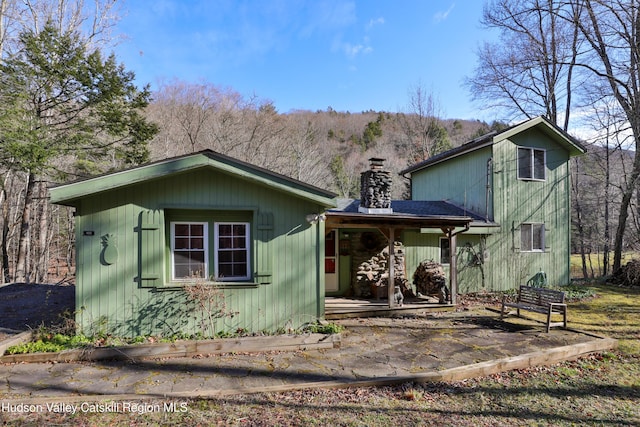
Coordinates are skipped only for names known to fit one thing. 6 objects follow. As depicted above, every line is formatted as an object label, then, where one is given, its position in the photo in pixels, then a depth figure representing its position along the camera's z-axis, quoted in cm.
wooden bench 695
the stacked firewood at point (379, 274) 930
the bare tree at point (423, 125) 2528
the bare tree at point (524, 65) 1599
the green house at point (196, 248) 563
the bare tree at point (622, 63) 1161
